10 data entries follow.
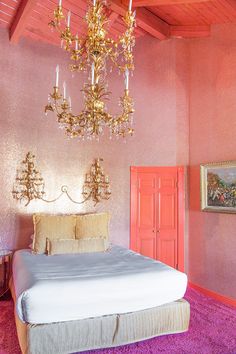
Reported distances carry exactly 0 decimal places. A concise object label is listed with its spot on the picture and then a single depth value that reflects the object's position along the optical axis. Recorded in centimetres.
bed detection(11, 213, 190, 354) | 264
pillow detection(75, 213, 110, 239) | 434
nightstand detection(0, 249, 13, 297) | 424
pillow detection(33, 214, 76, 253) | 411
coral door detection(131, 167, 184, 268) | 526
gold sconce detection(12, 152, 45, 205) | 452
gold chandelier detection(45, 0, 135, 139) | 265
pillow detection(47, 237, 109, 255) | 403
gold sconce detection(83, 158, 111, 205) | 501
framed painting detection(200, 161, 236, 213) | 449
